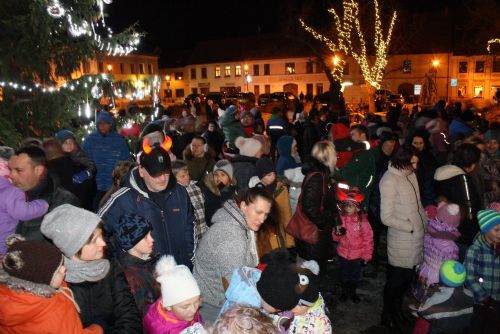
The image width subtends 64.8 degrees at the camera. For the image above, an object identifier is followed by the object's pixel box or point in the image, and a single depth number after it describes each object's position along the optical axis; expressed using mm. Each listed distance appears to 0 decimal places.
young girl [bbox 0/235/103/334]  2170
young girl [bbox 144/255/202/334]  2625
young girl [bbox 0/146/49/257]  3492
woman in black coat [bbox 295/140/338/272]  4855
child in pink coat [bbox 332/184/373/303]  5441
